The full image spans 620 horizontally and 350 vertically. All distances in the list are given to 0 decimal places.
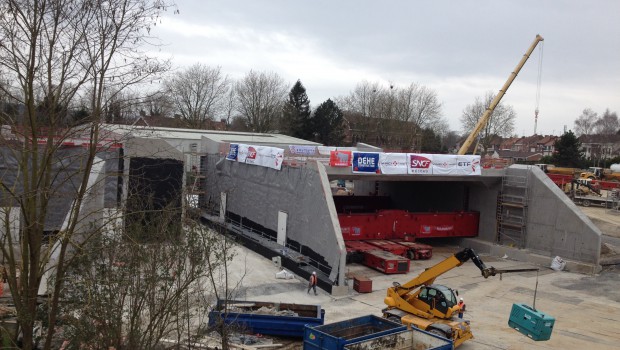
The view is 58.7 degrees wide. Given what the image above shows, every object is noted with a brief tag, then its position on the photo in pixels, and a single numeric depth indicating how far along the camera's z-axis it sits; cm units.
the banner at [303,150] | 4174
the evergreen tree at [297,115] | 8150
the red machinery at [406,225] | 3058
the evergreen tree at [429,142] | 9300
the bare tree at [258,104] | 8394
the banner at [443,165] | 3038
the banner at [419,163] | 2939
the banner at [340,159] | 2752
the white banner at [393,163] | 2859
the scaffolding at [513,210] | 3234
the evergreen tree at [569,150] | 8406
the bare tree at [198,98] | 7625
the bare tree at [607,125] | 14238
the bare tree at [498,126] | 9556
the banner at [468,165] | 3116
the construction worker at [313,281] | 2249
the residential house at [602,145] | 12622
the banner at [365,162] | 2803
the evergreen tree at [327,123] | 8331
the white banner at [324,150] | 4303
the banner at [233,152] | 3453
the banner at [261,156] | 2967
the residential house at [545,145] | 15500
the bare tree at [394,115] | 9188
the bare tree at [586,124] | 14288
